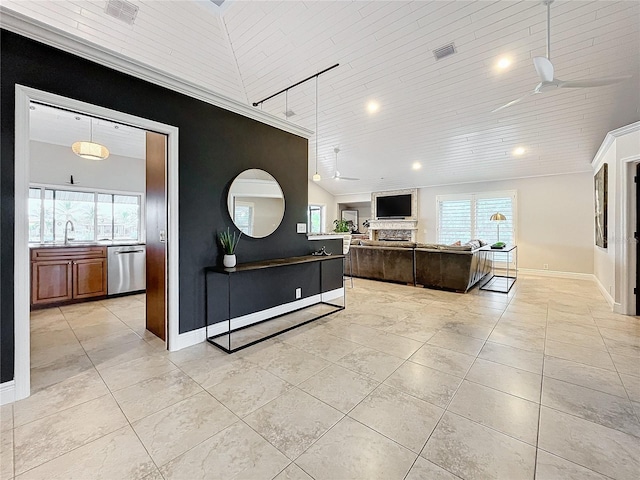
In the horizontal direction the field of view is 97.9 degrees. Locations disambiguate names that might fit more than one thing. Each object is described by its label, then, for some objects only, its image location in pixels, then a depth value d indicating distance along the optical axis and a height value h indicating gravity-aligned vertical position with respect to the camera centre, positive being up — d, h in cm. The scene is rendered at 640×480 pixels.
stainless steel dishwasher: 464 -47
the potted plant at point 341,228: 709 +32
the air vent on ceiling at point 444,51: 356 +247
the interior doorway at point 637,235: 369 +5
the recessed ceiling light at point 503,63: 363 +234
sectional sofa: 492 -46
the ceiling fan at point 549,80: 254 +154
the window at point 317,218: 1054 +85
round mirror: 320 +46
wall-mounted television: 892 +112
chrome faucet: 497 +19
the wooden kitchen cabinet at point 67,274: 400 -49
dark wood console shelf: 299 -76
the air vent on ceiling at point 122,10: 294 +251
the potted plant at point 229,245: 288 -5
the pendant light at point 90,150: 375 +126
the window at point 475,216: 727 +66
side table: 532 -89
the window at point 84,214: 474 +50
